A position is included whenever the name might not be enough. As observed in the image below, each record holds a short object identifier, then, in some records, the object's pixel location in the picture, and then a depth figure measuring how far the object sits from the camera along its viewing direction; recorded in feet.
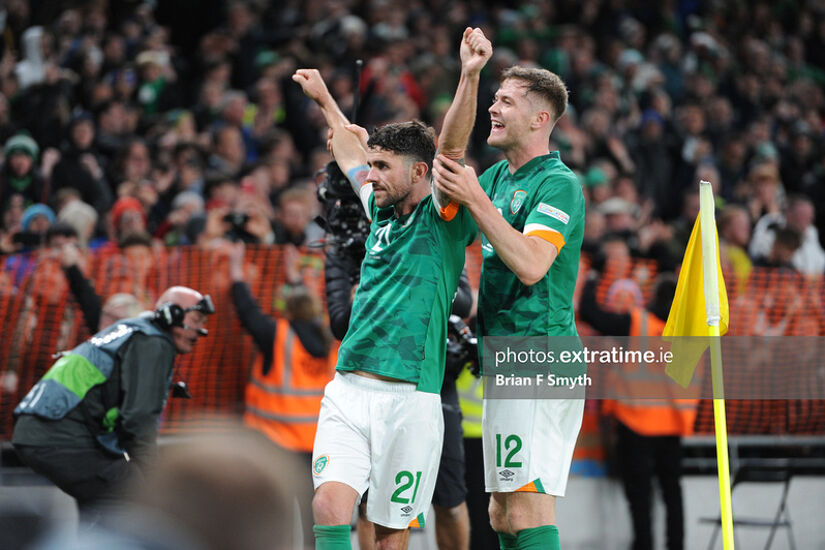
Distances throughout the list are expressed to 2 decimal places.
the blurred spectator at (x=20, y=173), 63.72
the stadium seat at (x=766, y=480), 55.52
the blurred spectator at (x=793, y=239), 67.05
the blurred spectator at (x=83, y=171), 65.82
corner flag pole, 30.53
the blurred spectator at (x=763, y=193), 79.25
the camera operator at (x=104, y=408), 43.37
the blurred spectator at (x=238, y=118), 75.87
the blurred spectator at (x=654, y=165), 86.17
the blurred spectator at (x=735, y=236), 69.10
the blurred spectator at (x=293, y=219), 62.44
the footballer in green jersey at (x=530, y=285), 29.96
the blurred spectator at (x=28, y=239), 55.06
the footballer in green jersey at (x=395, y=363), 29.99
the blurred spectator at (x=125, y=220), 59.88
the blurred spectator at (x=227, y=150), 71.72
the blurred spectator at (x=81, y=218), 58.85
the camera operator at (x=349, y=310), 39.19
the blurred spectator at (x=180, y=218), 61.26
